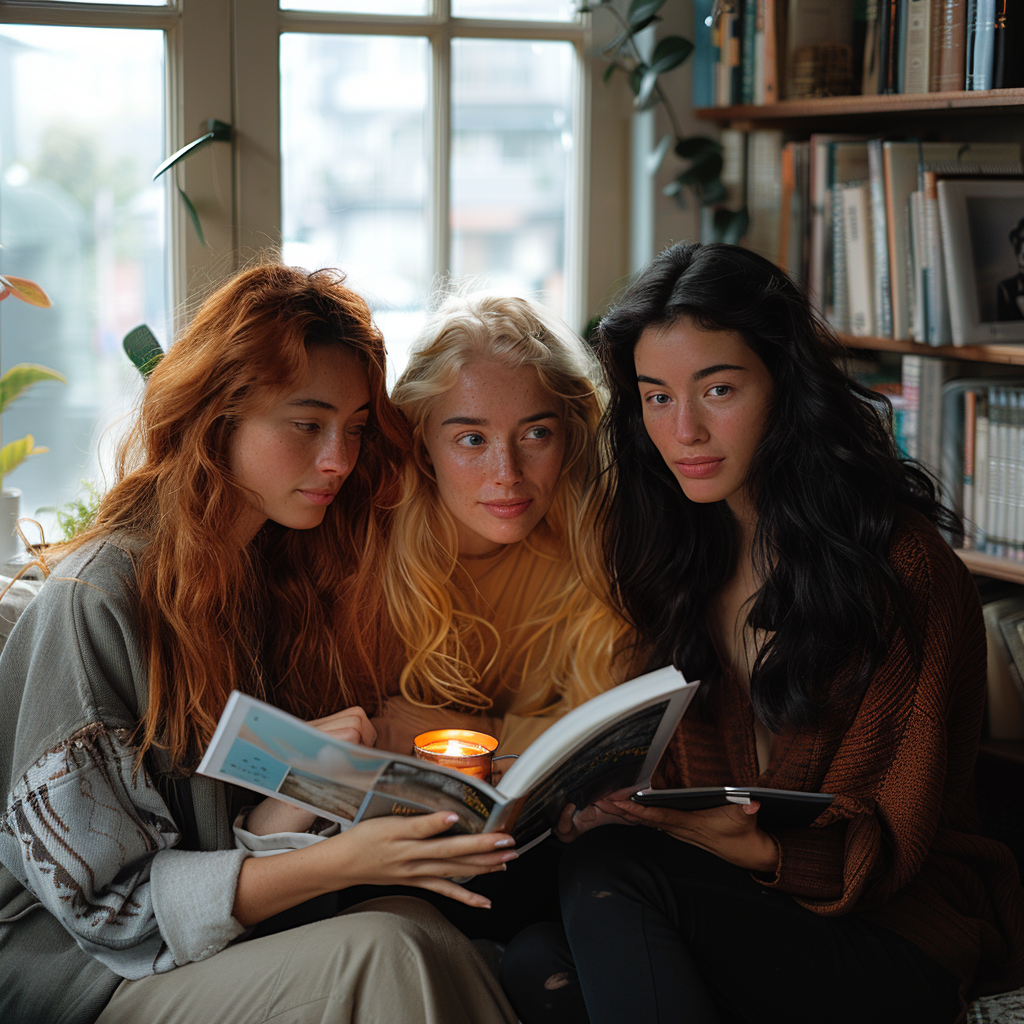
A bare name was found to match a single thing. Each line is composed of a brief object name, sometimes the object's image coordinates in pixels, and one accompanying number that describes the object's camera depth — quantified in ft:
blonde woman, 4.71
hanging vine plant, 7.03
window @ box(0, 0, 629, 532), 6.34
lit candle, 3.61
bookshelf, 5.84
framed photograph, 5.88
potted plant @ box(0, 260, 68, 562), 5.52
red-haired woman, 3.45
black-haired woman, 3.69
